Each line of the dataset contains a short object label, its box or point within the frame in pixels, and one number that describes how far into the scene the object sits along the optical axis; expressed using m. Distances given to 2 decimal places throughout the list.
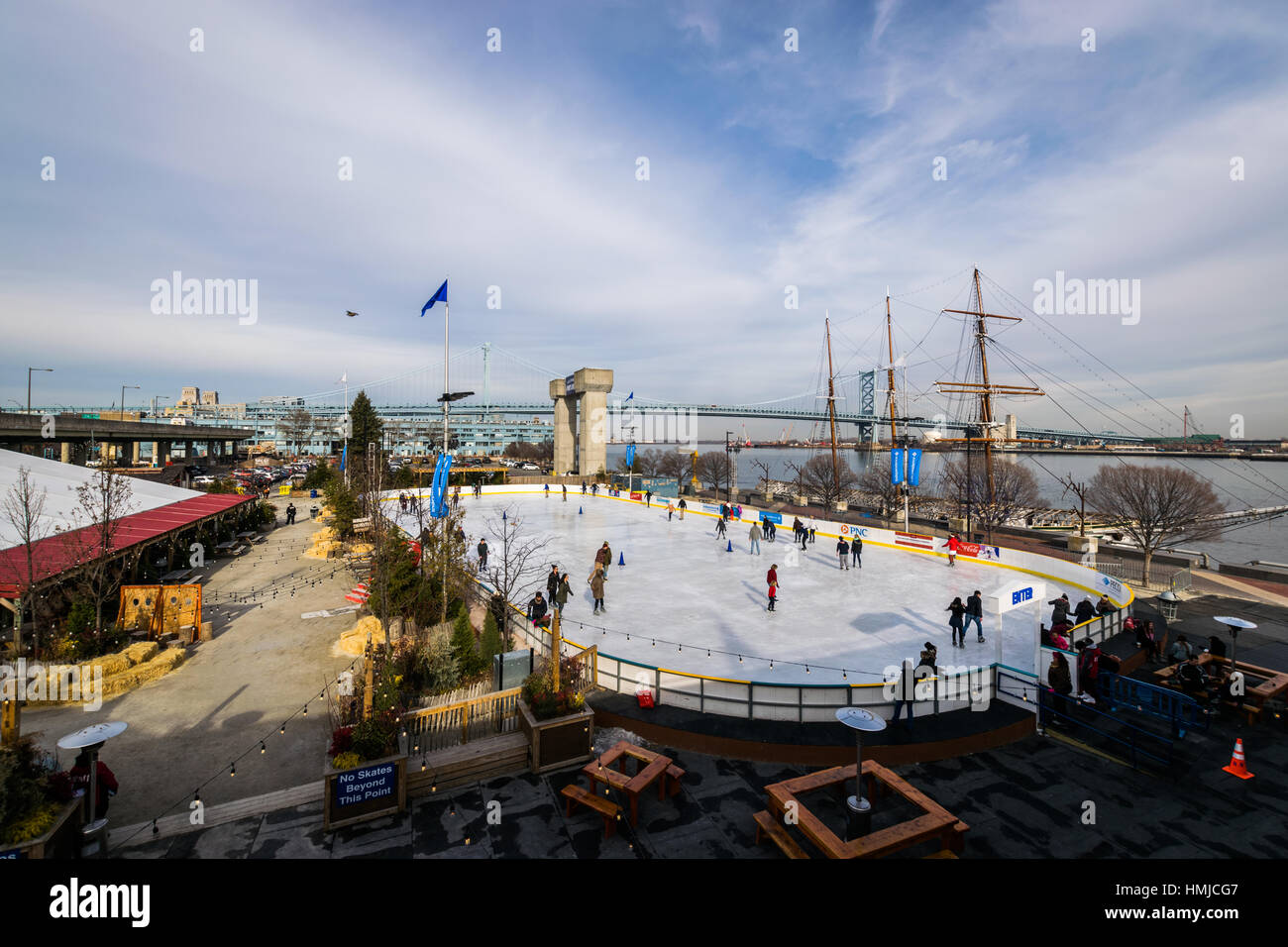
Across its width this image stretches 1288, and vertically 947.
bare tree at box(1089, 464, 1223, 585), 27.83
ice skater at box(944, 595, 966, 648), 13.05
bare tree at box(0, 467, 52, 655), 12.03
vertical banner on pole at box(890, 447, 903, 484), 28.17
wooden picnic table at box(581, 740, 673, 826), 6.71
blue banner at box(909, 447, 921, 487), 27.20
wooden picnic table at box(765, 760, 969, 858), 5.75
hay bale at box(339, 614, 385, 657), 13.48
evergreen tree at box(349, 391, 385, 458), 60.12
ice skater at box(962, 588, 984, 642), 13.42
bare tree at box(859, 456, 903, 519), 49.69
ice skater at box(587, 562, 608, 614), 15.03
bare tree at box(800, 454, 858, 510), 49.66
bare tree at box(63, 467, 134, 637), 13.77
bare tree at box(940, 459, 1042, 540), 49.00
